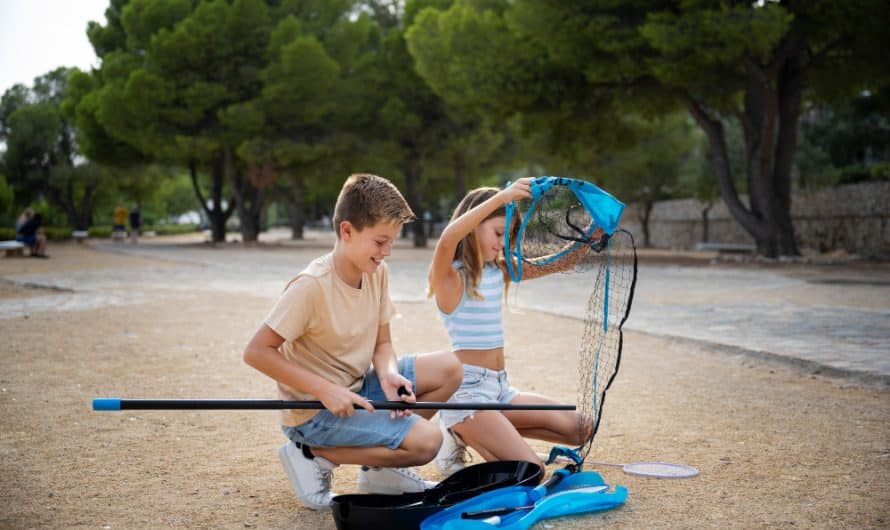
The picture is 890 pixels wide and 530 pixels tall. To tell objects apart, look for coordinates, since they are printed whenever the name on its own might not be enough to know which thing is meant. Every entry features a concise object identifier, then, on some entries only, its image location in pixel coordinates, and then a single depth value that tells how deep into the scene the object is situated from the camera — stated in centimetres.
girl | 363
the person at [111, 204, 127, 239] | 3762
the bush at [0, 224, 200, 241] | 3192
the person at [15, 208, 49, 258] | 2233
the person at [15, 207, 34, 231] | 2248
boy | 314
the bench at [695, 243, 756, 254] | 2328
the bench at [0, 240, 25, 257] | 2189
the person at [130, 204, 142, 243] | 3559
